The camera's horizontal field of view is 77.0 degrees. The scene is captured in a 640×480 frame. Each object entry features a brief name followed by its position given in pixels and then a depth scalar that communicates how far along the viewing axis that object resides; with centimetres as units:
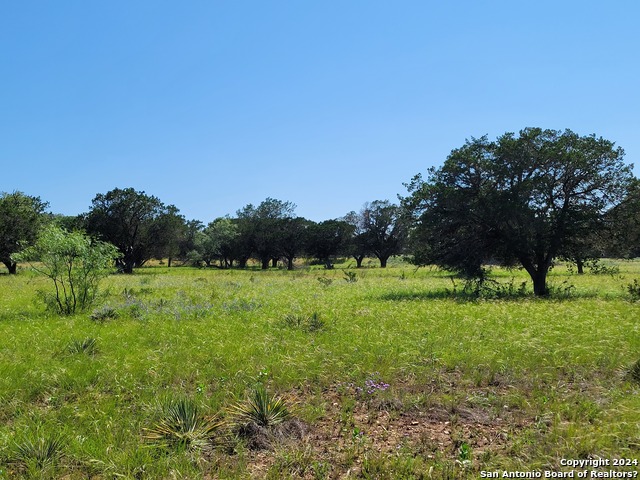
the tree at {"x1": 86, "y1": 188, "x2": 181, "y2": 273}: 5230
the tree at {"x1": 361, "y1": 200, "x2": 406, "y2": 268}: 7850
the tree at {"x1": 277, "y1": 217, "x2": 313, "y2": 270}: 7088
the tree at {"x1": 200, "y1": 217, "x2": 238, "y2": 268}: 7300
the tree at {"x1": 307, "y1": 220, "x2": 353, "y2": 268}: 7688
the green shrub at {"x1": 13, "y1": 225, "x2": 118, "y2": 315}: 1480
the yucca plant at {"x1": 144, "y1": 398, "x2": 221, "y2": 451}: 522
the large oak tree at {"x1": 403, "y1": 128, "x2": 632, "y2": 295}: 2014
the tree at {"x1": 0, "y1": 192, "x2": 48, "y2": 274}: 4166
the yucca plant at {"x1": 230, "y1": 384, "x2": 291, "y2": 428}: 575
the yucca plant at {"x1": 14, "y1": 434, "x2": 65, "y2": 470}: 481
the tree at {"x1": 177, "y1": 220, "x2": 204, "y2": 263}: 8912
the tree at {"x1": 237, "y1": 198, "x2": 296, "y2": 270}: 7074
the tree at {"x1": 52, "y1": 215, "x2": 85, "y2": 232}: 5406
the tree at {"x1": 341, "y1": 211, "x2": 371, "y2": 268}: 7769
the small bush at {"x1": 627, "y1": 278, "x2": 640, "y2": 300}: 1756
